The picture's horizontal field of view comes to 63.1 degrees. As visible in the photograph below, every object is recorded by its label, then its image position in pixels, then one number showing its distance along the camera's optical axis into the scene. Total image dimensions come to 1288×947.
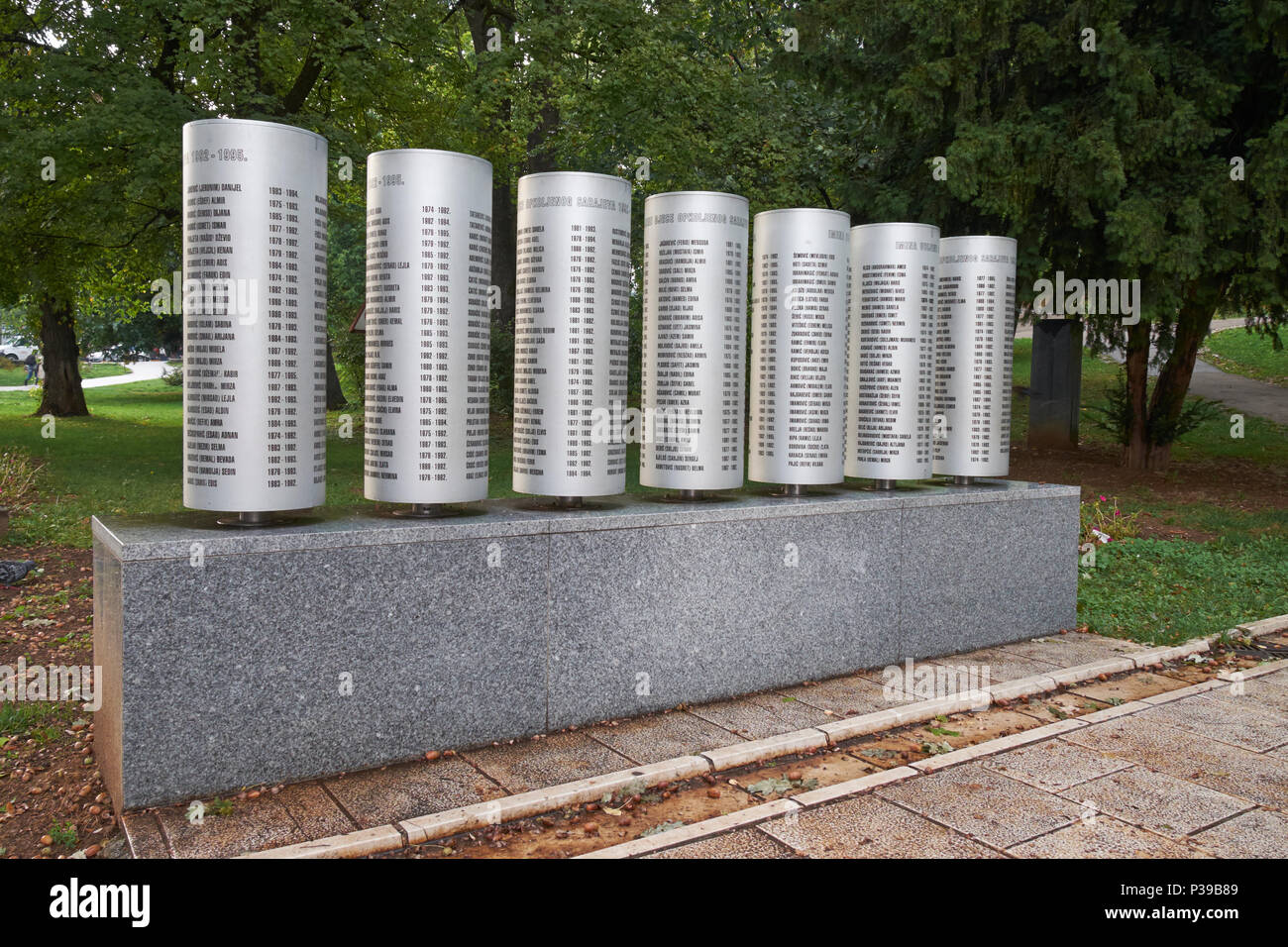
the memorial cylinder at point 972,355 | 7.40
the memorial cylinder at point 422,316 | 4.86
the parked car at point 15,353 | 66.69
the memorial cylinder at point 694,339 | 5.83
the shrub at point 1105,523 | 11.59
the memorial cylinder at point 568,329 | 5.32
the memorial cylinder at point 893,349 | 6.80
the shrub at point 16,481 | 12.67
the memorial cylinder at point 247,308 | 4.39
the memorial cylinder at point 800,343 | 6.32
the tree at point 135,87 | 13.45
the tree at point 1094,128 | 12.48
